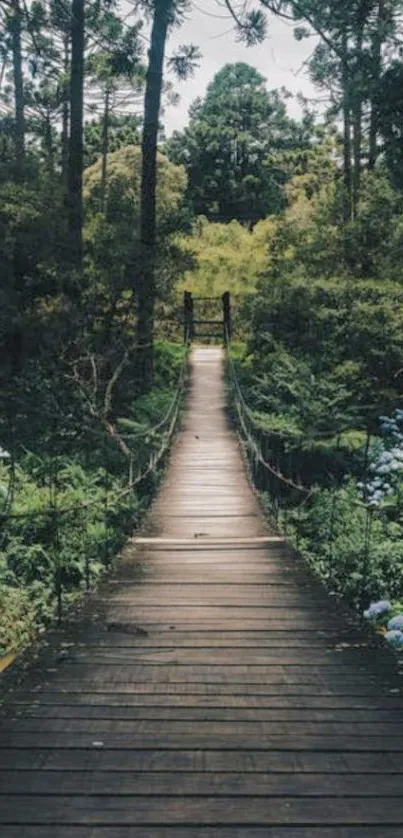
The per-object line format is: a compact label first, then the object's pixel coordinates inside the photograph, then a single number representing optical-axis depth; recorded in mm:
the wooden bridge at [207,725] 2348
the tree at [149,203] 14469
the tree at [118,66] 8831
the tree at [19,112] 15836
